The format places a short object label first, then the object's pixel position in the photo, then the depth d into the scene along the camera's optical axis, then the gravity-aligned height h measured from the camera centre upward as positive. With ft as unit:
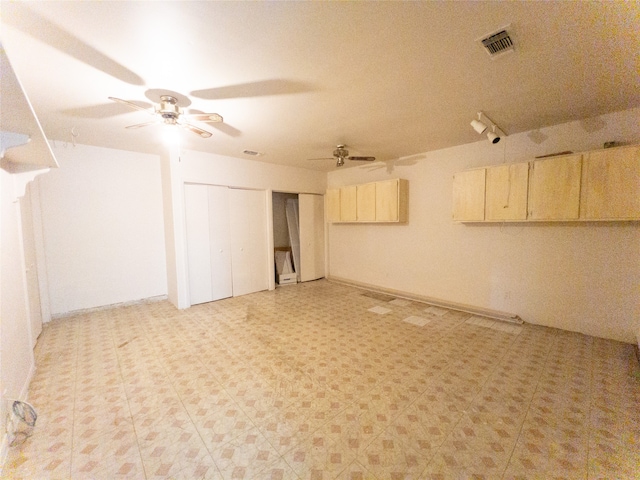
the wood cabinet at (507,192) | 10.98 +1.42
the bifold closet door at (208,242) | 15.01 -1.08
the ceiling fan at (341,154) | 13.15 +3.91
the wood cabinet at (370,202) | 15.98 +1.57
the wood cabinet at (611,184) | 8.63 +1.33
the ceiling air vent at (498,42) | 5.51 +4.34
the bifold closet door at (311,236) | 20.65 -1.02
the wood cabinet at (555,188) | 9.72 +1.38
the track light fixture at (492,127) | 9.35 +3.96
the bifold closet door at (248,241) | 16.97 -1.13
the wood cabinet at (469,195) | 12.23 +1.42
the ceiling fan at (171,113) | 8.09 +3.96
